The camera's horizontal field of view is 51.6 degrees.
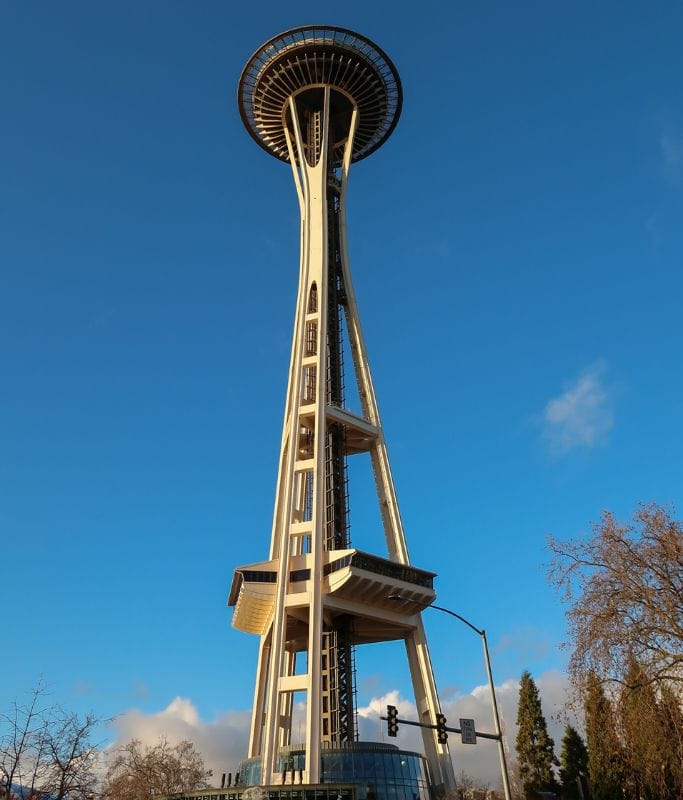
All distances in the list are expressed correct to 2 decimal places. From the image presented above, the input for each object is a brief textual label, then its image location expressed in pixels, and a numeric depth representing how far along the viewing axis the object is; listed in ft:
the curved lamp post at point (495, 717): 67.87
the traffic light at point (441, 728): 72.49
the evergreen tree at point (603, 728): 64.80
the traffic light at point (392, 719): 71.97
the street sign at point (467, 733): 73.72
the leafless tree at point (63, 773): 93.97
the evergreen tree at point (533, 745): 204.54
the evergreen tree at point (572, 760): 190.39
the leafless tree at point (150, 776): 191.52
